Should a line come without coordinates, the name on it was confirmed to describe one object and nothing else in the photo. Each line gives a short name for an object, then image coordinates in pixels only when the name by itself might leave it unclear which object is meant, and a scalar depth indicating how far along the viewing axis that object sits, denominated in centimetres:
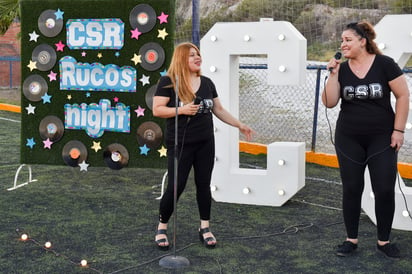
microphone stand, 427
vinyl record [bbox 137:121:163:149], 638
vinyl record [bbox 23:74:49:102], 668
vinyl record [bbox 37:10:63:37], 651
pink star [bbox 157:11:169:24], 614
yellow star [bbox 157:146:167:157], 635
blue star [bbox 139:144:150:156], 643
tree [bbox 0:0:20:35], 1531
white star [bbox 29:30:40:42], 660
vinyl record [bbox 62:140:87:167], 670
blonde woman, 453
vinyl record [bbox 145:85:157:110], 632
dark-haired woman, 436
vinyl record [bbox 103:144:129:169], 654
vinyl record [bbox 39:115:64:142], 671
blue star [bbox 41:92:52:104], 669
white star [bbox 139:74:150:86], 632
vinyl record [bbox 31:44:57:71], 659
